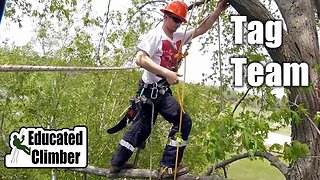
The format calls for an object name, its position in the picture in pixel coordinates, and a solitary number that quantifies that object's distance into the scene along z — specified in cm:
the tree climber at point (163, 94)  293
